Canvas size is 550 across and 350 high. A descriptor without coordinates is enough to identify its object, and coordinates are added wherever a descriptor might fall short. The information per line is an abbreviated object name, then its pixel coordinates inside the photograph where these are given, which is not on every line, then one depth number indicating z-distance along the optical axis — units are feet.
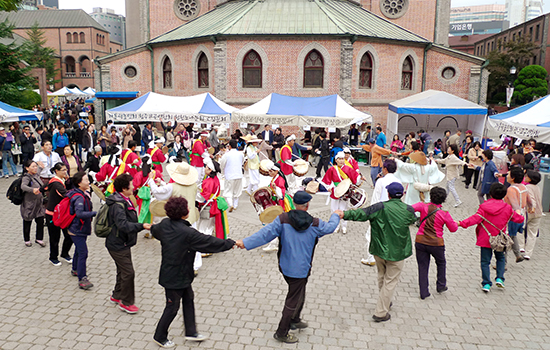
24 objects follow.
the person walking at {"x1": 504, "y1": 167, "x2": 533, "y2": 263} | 24.88
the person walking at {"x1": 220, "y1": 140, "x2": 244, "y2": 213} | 37.99
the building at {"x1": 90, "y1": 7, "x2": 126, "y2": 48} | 455.22
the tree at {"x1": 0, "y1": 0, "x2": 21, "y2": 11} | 56.64
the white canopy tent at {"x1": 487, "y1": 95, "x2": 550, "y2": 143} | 39.04
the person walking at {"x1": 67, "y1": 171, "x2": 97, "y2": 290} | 20.98
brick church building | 77.71
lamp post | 84.47
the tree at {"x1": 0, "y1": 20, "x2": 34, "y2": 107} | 64.75
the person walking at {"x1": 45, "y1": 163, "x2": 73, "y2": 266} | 23.04
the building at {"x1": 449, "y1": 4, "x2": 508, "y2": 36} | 506.48
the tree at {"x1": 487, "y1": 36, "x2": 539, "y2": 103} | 155.42
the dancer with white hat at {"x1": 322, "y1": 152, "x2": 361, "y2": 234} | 30.22
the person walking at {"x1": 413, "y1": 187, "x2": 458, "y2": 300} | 20.81
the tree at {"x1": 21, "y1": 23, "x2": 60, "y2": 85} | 188.03
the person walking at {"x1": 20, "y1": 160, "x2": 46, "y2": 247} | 26.24
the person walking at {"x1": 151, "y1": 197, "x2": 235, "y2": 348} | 16.06
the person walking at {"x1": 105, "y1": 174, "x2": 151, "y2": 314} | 18.35
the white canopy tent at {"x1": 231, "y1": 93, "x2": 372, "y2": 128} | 53.18
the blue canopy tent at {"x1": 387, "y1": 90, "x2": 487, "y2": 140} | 64.47
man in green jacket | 18.85
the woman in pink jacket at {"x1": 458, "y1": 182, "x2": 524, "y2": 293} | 21.57
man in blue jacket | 16.70
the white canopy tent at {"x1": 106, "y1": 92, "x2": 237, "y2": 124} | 51.96
